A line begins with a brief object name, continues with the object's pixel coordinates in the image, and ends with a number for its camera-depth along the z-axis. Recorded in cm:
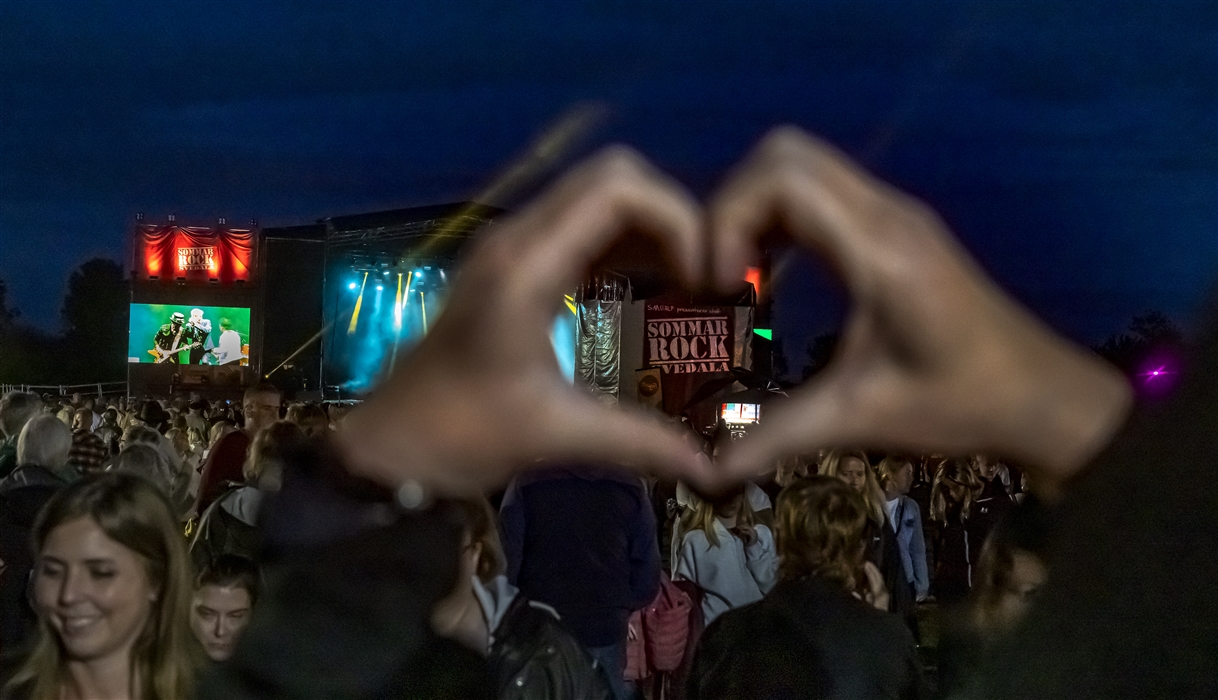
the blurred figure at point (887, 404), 42
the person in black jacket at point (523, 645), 286
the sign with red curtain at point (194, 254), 3052
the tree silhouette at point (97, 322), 5284
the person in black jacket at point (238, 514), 414
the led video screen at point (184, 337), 3016
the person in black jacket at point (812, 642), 301
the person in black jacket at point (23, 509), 432
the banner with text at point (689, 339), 1919
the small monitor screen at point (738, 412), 1816
